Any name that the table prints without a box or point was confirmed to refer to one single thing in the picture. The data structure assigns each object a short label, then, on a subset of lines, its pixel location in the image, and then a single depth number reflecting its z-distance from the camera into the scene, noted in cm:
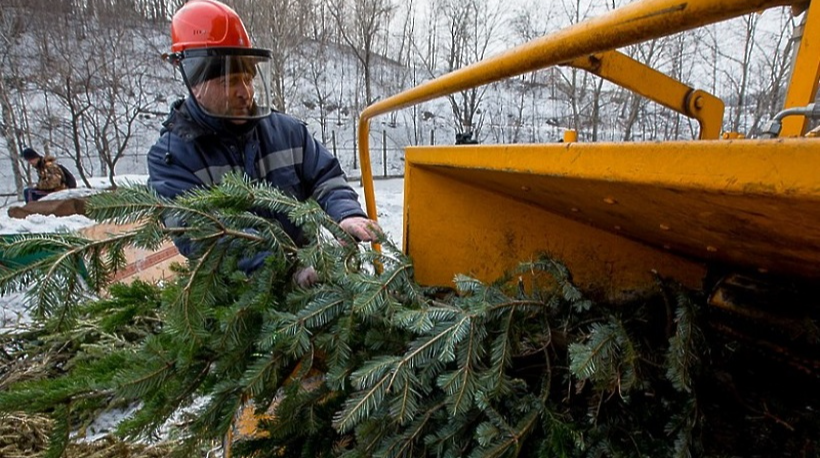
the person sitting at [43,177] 868
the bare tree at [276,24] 1516
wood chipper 52
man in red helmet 182
